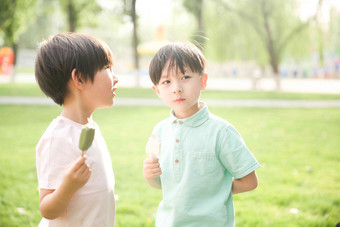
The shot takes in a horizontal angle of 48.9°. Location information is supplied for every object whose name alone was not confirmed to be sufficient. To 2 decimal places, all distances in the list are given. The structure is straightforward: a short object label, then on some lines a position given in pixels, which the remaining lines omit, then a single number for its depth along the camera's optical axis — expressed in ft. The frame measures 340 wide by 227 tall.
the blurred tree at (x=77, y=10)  69.15
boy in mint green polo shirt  5.69
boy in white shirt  5.25
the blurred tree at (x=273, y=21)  62.75
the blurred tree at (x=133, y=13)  65.46
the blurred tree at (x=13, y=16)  61.57
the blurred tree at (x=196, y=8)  66.80
